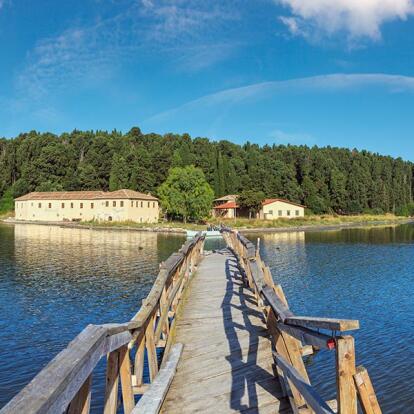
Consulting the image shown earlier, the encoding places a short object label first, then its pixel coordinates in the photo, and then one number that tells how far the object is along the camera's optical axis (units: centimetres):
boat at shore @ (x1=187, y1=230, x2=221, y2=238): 5554
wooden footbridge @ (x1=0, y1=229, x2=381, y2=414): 293
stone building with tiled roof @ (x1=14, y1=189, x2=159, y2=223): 7912
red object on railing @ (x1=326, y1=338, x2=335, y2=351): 360
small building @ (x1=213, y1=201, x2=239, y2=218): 8512
